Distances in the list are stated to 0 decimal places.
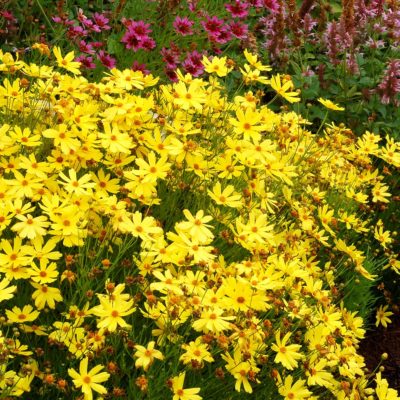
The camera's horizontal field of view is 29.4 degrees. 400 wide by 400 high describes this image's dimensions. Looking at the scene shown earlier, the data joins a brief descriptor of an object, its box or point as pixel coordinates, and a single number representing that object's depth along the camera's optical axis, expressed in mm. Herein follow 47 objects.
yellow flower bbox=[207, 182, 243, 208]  2637
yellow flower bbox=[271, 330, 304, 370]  2273
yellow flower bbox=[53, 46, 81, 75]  3029
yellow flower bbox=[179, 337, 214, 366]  2082
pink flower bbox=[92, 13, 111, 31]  4527
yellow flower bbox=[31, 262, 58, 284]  2203
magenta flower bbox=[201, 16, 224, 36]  4359
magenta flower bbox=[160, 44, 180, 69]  4297
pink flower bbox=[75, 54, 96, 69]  4258
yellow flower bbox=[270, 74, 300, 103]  3086
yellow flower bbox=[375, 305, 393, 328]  3761
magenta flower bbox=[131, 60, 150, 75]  4288
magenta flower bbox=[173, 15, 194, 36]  4395
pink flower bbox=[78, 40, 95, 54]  4285
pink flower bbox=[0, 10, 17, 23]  4503
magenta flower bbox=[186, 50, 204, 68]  4285
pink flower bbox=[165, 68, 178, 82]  4359
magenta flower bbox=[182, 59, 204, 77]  4230
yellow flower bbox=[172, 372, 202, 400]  2104
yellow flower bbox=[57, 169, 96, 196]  2416
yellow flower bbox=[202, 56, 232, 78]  3064
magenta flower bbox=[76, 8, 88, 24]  4043
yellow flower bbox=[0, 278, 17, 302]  2041
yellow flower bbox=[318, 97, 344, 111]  3311
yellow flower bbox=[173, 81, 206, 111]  2854
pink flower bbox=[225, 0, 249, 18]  4539
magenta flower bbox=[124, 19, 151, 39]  4258
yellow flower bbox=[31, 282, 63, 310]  2227
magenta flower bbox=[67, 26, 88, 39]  4188
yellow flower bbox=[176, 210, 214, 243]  2355
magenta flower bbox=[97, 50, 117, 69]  4266
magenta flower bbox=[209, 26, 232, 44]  4363
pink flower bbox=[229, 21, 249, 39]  4488
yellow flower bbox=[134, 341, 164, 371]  1998
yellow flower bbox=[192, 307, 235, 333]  2062
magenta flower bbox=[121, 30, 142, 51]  4273
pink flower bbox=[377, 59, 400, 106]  4445
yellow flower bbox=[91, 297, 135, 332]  2076
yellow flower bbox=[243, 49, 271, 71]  3139
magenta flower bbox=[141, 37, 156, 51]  4253
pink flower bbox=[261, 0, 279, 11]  4707
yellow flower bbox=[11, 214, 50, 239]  2219
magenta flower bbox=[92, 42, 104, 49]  4387
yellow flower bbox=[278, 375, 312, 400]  2322
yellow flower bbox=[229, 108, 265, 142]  2816
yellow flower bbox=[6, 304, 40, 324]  2188
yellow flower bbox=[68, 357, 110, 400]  2045
